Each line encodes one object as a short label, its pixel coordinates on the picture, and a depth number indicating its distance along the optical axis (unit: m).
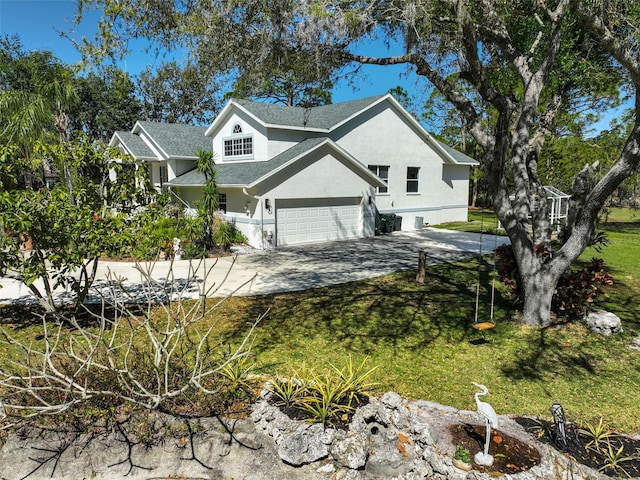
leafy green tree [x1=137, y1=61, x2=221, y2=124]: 41.91
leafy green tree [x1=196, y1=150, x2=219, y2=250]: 15.89
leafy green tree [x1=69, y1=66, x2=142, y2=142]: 41.03
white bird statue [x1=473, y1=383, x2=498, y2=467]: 3.75
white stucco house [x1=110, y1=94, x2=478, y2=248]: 17.12
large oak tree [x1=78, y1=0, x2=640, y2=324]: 6.85
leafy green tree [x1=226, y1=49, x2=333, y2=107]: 8.67
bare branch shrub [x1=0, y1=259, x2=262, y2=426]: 4.28
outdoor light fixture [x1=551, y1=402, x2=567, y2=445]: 4.03
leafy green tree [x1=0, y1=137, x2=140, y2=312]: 6.58
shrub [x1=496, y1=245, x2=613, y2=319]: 7.90
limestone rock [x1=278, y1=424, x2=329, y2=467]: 3.95
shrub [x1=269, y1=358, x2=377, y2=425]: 4.37
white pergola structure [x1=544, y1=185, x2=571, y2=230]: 20.61
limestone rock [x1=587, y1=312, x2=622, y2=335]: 7.57
